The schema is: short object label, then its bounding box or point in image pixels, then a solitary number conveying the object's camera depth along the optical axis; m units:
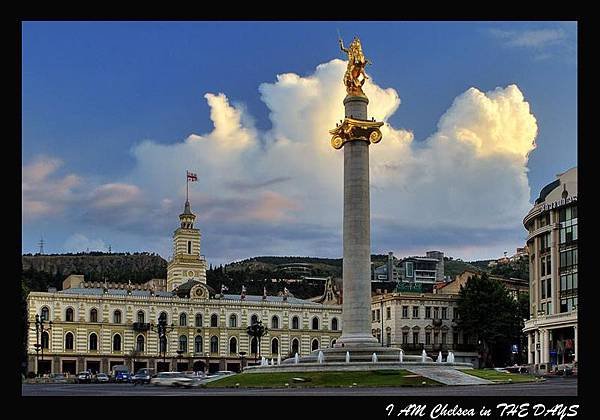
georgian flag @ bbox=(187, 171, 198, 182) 138.62
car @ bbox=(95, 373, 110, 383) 88.92
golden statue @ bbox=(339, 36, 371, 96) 75.94
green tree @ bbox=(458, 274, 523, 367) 125.12
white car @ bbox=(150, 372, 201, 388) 67.44
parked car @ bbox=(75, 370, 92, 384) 88.44
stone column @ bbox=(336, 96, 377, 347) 71.94
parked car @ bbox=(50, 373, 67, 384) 92.34
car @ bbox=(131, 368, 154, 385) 79.62
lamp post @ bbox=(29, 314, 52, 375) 113.52
